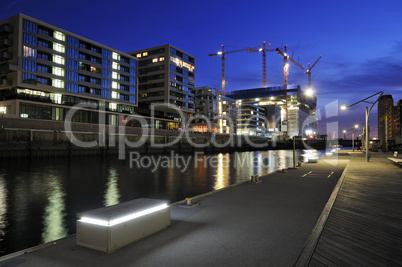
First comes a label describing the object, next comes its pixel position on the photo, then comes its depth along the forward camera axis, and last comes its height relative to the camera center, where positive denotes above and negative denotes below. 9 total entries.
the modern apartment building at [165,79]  107.56 +23.34
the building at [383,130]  62.57 +2.34
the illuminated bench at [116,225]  6.02 -1.95
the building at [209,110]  148.00 +15.40
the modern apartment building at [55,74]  66.62 +16.96
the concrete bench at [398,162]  22.85 -1.82
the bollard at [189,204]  10.15 -2.39
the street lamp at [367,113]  30.26 +3.15
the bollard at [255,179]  16.73 -2.35
